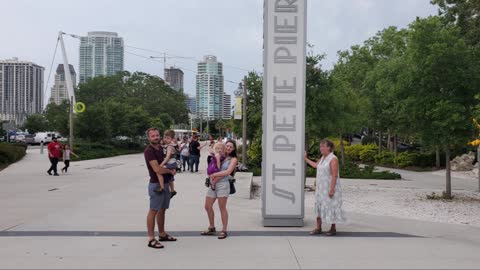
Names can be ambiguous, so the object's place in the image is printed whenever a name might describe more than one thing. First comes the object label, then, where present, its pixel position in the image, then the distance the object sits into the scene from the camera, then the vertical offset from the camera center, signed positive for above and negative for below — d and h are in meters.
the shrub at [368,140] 45.50 -0.08
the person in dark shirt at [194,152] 21.17 -0.60
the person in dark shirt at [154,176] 7.12 -0.53
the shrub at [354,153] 35.28 -0.94
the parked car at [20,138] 59.80 -0.31
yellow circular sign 39.52 +2.15
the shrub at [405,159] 29.29 -1.11
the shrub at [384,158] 31.27 -1.12
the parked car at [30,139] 59.89 -0.41
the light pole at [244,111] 23.62 +1.19
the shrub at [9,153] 26.14 -0.95
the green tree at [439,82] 13.06 +1.45
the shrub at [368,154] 33.72 -0.95
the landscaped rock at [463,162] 26.86 -1.15
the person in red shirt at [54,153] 19.66 -0.64
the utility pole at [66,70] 48.94 +6.43
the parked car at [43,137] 58.66 -0.16
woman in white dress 8.04 -0.81
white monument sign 8.77 +0.42
